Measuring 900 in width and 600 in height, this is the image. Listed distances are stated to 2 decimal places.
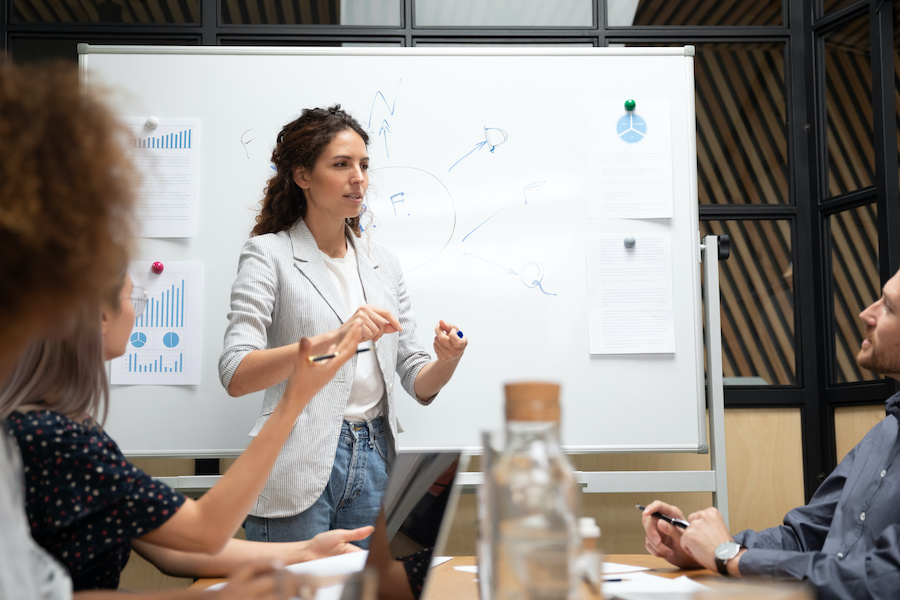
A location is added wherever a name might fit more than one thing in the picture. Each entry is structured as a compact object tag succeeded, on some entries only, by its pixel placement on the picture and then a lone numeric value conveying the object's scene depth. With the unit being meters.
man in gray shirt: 1.12
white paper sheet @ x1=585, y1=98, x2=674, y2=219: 2.56
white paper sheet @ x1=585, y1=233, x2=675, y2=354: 2.52
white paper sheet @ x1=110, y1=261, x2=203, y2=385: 2.46
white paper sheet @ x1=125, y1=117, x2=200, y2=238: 2.52
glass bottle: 0.66
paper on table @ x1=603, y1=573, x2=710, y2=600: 1.02
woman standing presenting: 1.86
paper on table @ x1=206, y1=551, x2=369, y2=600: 1.12
